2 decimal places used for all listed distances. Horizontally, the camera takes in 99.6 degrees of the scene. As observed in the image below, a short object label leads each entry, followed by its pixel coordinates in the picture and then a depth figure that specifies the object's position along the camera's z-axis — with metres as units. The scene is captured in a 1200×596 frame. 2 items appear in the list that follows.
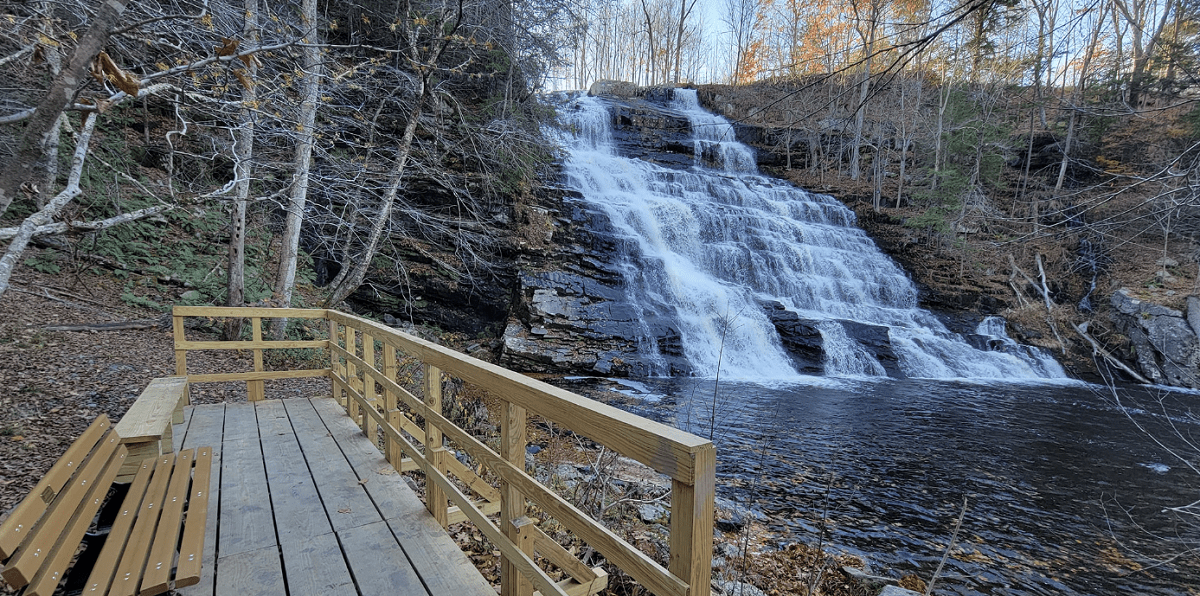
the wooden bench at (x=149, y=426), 2.83
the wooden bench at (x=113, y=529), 1.56
